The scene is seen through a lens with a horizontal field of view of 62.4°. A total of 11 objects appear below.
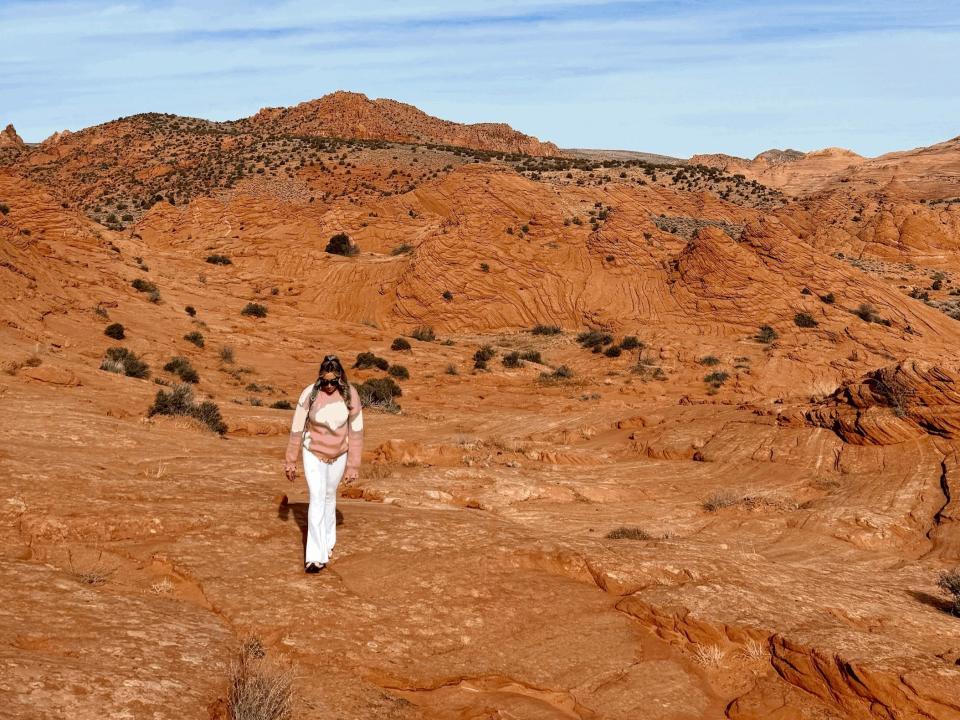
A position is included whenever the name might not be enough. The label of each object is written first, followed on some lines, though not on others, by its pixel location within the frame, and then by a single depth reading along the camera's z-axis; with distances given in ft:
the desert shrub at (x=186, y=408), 51.62
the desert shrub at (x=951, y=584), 25.15
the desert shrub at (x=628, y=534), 31.50
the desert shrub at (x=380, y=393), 74.69
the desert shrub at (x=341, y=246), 163.84
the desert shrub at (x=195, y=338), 92.94
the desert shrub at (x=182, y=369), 75.56
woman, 21.85
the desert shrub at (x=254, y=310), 117.18
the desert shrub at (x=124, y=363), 66.47
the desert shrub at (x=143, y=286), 108.37
